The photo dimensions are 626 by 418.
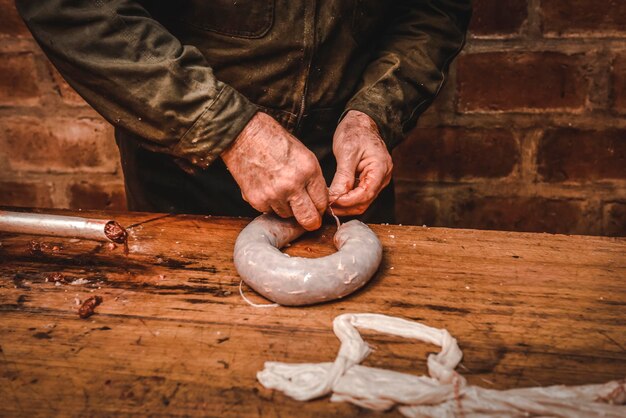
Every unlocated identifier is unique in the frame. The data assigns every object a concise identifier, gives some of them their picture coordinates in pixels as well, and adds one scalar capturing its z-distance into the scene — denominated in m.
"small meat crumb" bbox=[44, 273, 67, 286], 1.08
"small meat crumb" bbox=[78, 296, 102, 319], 0.96
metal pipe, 1.11
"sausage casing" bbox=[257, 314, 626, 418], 0.75
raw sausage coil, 0.98
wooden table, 0.79
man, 1.08
